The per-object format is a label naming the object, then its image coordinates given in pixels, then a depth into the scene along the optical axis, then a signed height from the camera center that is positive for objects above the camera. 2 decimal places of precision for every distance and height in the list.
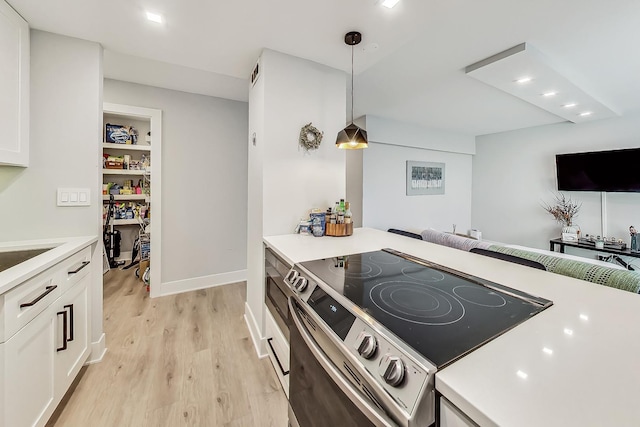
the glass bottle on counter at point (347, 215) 1.96 -0.01
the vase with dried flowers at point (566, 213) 4.00 +0.04
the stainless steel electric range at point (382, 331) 0.56 -0.32
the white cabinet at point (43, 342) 0.97 -0.62
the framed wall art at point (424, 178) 4.54 +0.70
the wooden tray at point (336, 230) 1.94 -0.13
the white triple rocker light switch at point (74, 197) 1.68 +0.11
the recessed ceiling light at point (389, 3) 1.40 +1.21
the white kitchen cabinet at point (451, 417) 0.47 -0.40
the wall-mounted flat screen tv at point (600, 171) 3.50 +0.68
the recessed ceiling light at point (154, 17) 1.52 +1.23
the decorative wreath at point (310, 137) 1.96 +0.62
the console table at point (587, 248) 3.38 -0.49
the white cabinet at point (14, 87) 1.39 +0.74
